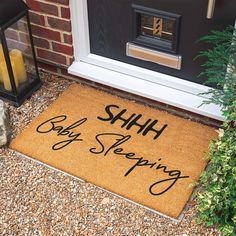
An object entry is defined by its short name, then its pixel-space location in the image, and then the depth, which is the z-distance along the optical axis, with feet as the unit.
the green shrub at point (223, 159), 6.60
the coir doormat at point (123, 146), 7.68
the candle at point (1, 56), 8.55
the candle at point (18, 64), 8.89
